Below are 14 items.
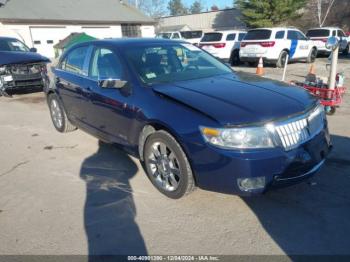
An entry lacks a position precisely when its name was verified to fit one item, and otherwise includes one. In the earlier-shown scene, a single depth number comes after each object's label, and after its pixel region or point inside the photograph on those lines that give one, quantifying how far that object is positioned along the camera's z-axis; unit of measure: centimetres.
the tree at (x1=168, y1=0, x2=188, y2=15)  10388
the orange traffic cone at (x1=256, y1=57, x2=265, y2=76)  1201
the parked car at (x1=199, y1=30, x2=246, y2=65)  1722
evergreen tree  3550
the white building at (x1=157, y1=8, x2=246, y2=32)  5041
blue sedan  314
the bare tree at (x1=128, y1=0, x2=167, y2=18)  7550
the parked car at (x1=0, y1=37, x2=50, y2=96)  1003
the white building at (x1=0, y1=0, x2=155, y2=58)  2723
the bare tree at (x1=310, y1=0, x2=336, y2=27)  3798
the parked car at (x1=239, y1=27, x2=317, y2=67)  1513
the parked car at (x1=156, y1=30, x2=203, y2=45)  2562
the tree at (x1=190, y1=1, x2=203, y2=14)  11098
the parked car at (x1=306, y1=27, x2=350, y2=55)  1983
